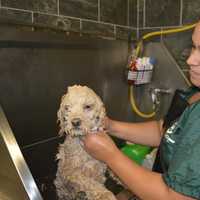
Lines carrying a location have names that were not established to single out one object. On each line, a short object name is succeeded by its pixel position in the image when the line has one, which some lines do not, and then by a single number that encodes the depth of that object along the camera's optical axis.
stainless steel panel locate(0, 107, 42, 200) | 0.70
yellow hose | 1.53
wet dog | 0.86
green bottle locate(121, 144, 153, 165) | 1.35
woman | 0.66
